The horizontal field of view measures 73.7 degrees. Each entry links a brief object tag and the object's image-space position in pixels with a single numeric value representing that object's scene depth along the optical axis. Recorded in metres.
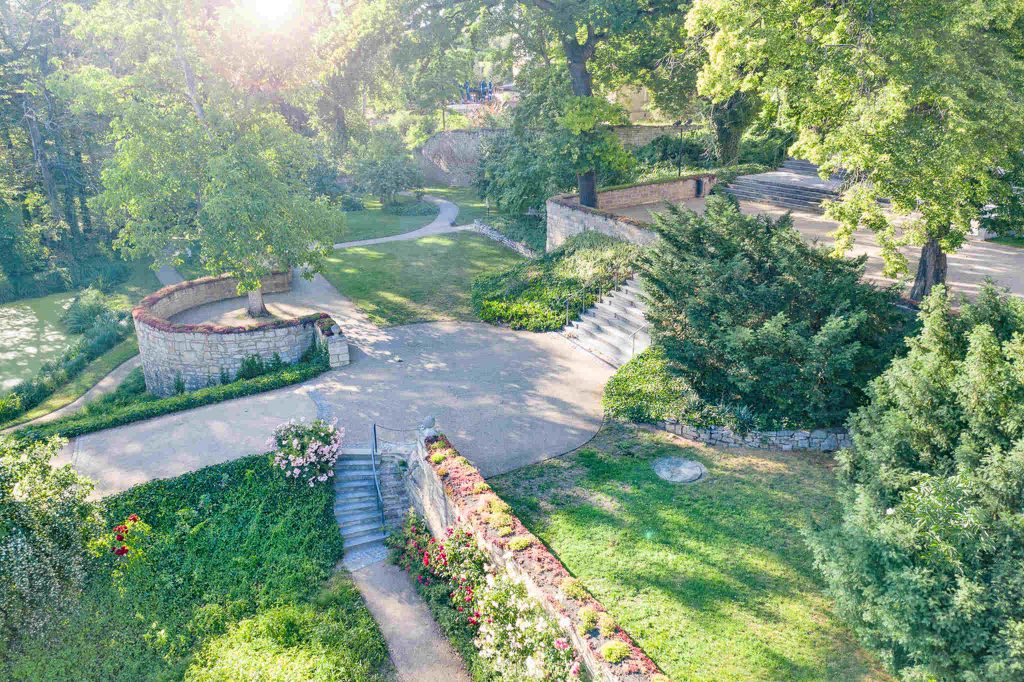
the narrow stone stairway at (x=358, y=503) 13.28
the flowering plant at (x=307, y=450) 13.95
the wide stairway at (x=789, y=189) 26.89
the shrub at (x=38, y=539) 11.01
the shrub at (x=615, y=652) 8.40
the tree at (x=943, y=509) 7.88
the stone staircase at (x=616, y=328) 18.73
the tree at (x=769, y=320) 13.30
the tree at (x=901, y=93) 12.40
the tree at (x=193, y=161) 20.20
